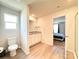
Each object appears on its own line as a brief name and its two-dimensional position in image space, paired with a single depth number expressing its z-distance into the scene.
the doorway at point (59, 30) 3.94
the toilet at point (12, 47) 1.80
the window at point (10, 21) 2.14
